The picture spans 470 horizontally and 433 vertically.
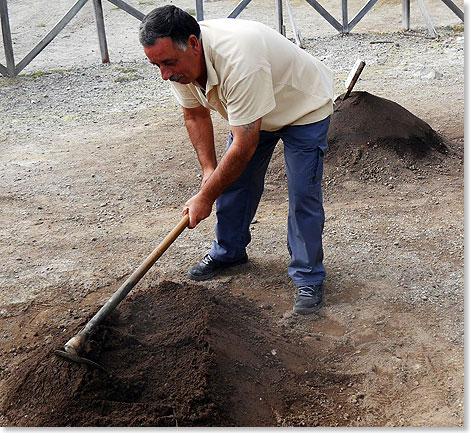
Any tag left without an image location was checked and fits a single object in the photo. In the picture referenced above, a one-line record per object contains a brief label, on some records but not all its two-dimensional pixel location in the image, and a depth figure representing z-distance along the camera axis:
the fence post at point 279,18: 11.48
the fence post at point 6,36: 10.09
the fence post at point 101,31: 10.54
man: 3.27
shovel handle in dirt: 6.22
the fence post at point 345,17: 11.76
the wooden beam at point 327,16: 11.36
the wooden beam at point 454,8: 11.63
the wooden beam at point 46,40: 10.24
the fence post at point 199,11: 11.05
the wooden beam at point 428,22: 11.26
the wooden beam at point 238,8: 10.95
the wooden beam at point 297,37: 11.20
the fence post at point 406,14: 12.04
